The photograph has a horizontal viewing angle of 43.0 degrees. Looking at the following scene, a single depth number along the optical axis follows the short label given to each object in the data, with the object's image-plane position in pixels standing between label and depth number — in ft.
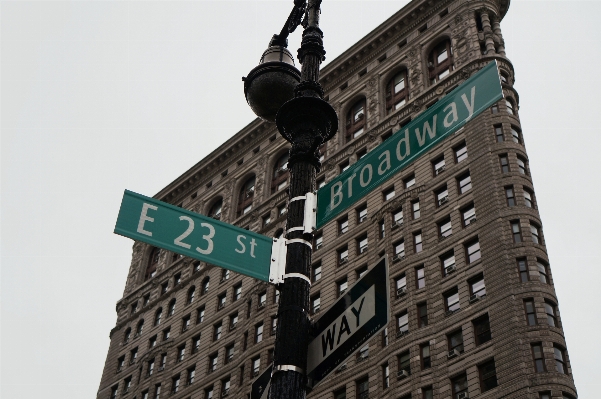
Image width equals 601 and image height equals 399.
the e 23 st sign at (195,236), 27.25
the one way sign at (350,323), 22.93
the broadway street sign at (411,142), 27.45
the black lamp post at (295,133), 24.28
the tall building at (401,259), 136.98
